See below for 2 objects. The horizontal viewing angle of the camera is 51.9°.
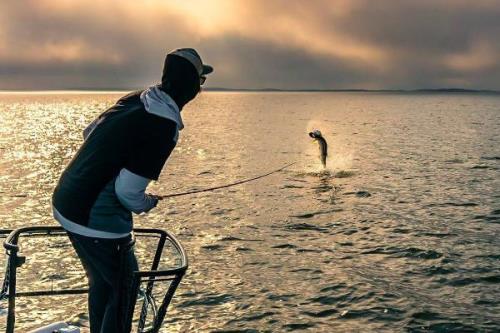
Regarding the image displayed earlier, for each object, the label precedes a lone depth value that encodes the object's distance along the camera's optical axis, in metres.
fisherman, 3.96
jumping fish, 27.53
